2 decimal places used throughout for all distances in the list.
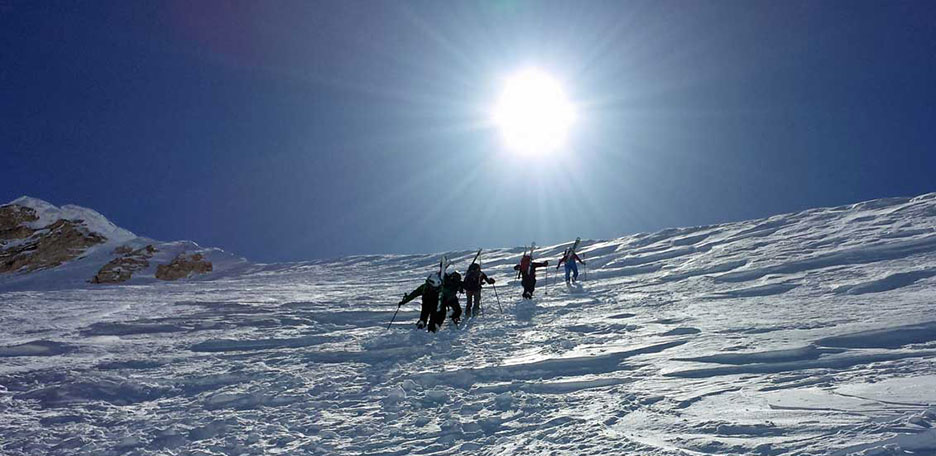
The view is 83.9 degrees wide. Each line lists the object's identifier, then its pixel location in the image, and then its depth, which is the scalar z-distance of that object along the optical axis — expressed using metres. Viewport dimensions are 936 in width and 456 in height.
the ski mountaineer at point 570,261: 18.98
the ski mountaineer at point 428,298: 11.92
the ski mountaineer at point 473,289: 13.52
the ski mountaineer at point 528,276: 16.05
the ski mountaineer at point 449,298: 11.84
